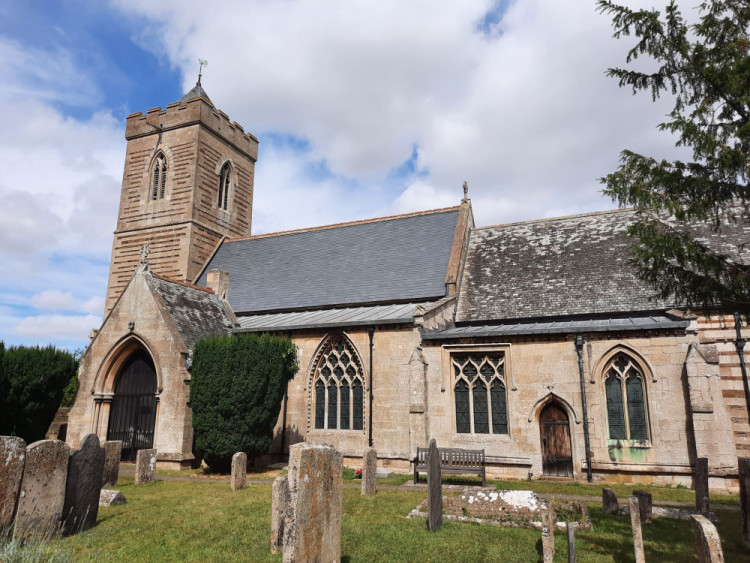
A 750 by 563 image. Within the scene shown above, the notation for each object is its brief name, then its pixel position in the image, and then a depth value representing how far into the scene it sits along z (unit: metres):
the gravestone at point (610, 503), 10.26
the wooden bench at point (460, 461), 13.66
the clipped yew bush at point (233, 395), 15.30
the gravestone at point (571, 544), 6.29
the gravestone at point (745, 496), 8.31
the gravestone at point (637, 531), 6.48
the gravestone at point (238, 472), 13.02
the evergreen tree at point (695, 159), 7.80
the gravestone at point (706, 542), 5.00
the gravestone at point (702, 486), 10.09
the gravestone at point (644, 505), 9.45
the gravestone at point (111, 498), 10.78
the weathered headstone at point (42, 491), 7.80
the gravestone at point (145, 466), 13.55
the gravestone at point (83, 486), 8.71
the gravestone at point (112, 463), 12.81
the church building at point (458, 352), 14.91
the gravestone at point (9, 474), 7.47
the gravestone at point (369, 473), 12.38
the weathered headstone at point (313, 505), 5.41
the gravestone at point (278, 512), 7.75
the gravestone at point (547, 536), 6.27
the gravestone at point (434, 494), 8.85
